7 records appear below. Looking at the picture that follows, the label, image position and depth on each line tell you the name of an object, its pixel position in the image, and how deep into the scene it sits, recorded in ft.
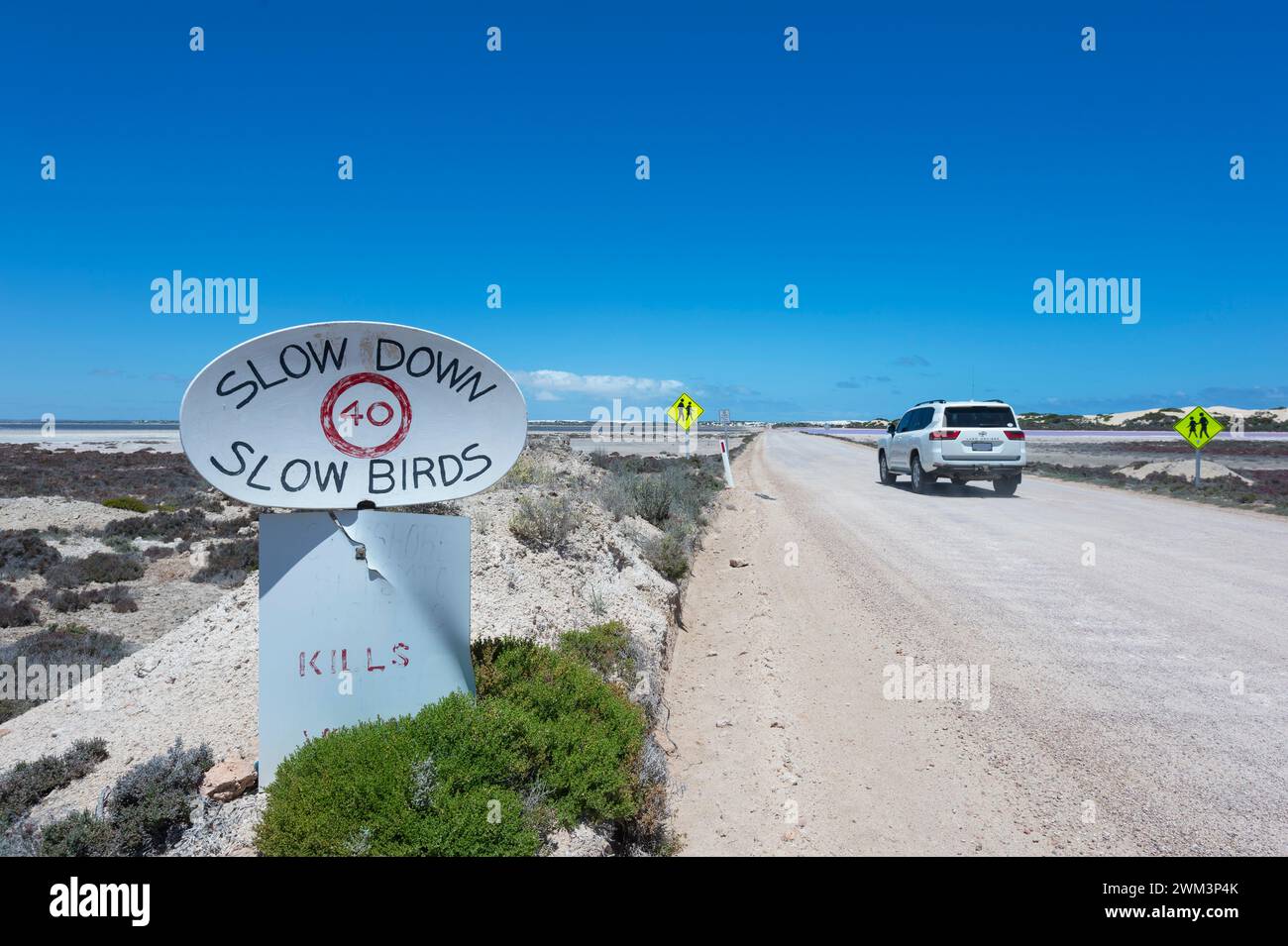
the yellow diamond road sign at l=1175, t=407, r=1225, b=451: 65.92
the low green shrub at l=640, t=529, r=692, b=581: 32.65
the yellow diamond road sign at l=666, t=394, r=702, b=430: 69.31
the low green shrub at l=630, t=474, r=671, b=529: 43.60
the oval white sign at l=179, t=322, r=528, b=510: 11.95
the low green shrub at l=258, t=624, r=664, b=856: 10.12
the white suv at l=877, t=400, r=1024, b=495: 58.85
